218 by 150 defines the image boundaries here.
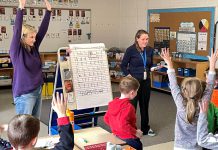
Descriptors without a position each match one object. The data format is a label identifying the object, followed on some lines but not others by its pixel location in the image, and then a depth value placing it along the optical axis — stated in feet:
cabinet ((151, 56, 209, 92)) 21.74
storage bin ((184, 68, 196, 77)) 22.76
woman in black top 14.56
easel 11.68
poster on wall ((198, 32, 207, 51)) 22.59
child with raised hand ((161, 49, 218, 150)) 7.82
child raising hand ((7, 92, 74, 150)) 5.17
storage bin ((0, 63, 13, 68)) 25.03
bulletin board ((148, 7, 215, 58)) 22.20
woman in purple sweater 9.96
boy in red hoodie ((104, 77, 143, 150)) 8.99
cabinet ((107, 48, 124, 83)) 28.35
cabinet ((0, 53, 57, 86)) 25.15
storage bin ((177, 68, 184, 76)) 23.30
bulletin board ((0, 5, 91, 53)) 25.54
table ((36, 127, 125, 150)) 8.30
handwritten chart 11.87
